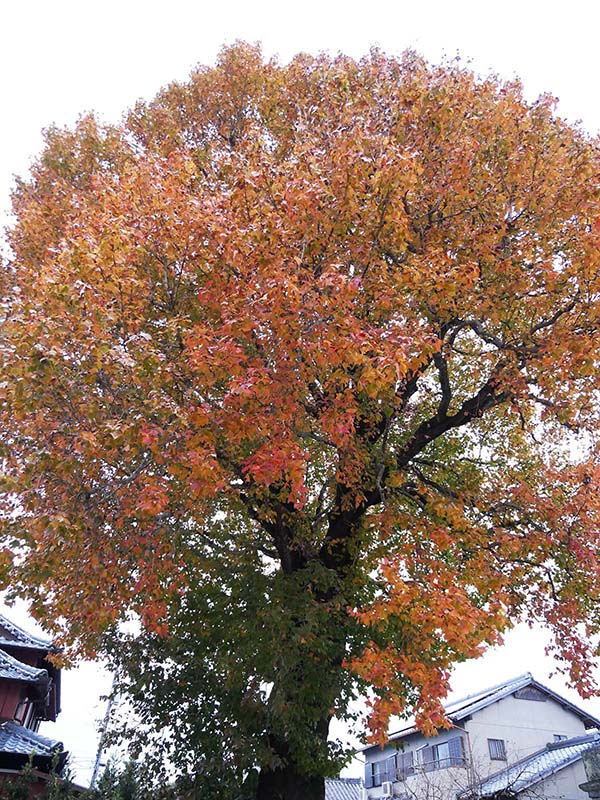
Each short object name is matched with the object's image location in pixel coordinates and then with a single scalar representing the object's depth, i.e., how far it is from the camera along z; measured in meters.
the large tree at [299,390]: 6.07
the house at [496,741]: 19.73
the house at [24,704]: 13.98
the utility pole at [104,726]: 8.95
